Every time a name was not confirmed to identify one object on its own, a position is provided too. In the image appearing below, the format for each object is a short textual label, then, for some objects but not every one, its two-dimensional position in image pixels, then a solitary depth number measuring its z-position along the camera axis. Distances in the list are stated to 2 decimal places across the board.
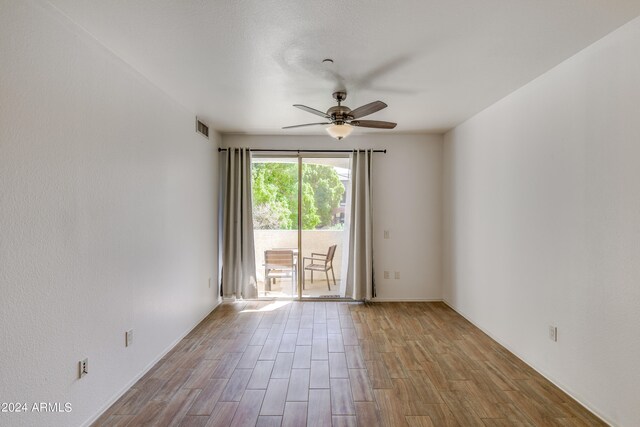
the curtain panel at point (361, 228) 4.79
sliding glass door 4.95
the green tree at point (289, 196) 4.96
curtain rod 4.84
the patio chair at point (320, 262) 5.02
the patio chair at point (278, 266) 5.00
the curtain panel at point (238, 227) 4.75
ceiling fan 2.94
